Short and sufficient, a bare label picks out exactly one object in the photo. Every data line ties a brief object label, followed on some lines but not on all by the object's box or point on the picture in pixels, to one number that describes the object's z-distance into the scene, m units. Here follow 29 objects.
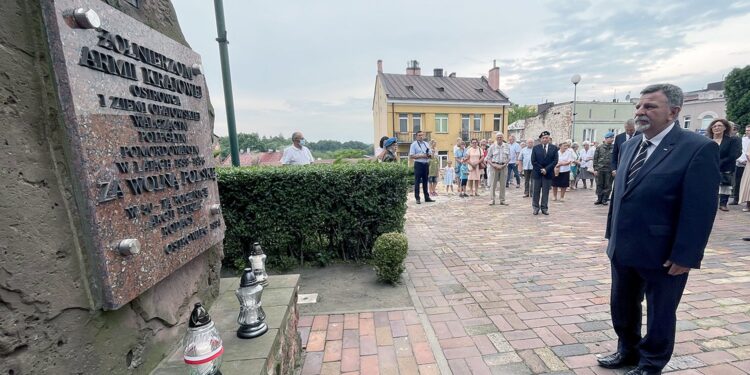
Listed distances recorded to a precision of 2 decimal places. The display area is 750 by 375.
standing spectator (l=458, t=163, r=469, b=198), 10.92
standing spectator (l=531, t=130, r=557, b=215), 7.32
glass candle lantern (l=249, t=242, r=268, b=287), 2.56
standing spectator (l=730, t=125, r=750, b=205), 7.40
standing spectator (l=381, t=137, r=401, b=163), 7.80
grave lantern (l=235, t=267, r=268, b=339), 1.93
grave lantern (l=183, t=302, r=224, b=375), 1.37
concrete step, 1.68
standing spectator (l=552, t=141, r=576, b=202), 9.15
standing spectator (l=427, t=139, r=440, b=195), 10.83
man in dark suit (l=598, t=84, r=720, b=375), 1.96
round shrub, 3.77
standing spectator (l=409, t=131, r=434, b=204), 8.52
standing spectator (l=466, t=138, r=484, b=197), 10.03
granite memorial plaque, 1.27
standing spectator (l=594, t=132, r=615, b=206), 8.53
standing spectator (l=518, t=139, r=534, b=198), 10.16
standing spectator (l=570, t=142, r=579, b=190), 11.91
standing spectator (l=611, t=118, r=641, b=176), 6.74
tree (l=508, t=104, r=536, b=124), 69.06
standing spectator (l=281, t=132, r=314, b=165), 6.57
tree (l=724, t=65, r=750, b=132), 17.66
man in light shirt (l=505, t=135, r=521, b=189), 11.66
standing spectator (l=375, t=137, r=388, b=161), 7.91
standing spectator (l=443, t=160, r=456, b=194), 12.65
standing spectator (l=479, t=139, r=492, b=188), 13.19
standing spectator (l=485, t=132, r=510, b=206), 8.57
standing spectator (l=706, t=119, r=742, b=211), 6.44
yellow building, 28.48
